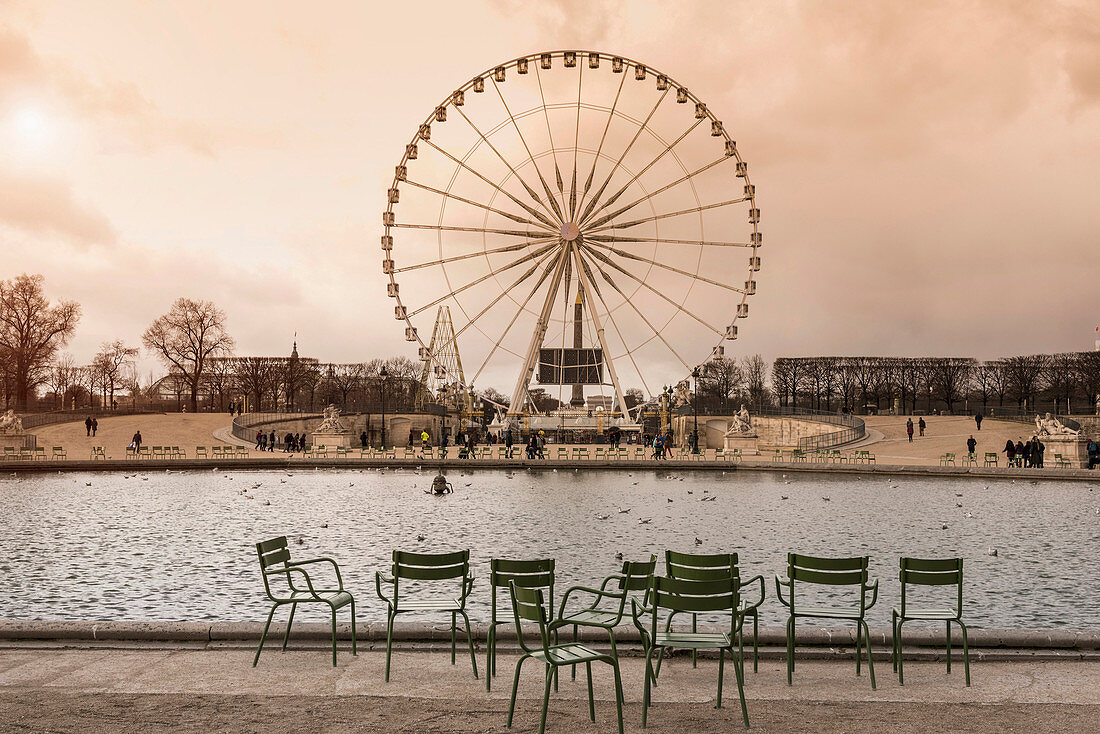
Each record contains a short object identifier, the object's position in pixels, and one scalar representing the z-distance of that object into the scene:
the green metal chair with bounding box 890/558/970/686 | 7.50
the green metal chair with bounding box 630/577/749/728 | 6.43
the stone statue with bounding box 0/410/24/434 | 46.72
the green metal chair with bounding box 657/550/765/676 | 6.83
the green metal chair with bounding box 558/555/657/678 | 7.16
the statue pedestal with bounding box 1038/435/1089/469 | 37.19
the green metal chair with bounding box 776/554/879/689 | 7.33
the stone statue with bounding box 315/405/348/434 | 52.88
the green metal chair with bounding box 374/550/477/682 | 7.50
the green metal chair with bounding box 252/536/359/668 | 8.00
